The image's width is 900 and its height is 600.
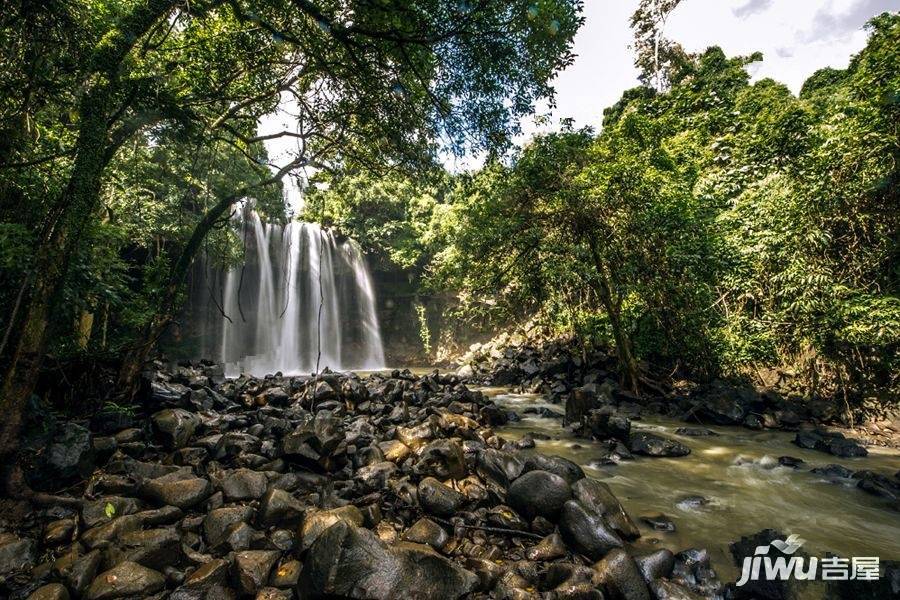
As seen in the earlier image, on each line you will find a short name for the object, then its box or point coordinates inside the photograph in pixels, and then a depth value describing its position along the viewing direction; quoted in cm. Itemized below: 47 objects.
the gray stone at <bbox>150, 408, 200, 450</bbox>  470
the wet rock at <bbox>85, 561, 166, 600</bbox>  241
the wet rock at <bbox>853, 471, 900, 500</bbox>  436
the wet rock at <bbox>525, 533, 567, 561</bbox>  308
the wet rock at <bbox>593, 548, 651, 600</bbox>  259
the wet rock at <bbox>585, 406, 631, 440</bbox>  646
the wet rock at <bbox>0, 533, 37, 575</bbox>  263
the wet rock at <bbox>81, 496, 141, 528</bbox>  309
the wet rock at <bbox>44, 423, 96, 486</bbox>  349
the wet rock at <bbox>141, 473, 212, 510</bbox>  342
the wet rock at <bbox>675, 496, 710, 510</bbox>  428
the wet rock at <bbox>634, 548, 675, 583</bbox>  281
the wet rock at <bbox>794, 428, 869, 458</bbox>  579
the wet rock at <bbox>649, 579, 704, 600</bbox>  262
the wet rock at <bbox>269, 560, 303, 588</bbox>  257
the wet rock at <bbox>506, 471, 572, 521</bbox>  353
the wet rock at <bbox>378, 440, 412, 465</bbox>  486
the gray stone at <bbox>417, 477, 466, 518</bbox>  360
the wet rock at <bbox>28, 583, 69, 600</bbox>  237
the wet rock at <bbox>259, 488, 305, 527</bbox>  324
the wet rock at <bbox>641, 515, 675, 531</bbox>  375
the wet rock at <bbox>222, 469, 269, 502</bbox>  362
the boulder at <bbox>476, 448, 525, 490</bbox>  419
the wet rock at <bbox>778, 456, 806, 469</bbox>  549
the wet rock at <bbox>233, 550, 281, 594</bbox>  254
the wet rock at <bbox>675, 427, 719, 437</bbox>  708
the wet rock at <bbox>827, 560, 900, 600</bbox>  259
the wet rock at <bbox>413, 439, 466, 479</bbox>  429
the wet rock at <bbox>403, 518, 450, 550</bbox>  317
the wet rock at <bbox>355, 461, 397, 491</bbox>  400
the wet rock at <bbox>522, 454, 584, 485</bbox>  420
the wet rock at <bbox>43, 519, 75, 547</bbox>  290
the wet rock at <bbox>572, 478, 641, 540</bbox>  350
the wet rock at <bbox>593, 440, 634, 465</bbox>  569
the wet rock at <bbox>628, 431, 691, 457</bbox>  596
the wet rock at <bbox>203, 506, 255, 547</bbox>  303
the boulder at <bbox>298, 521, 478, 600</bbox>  233
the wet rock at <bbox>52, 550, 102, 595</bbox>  249
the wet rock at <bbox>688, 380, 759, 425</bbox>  763
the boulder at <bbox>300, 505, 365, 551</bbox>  285
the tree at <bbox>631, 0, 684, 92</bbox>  2484
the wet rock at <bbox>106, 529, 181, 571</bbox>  270
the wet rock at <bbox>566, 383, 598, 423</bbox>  768
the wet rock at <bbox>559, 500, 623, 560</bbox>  308
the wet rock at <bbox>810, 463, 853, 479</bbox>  500
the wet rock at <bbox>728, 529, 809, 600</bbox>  266
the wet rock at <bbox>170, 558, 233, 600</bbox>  249
